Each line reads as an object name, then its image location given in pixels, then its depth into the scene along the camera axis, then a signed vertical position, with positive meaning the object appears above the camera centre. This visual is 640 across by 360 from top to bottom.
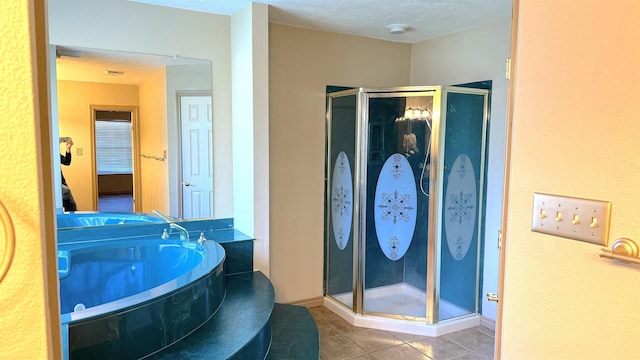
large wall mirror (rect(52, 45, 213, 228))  2.99 +0.06
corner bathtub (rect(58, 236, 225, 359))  1.85 -0.83
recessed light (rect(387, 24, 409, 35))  3.38 +0.93
